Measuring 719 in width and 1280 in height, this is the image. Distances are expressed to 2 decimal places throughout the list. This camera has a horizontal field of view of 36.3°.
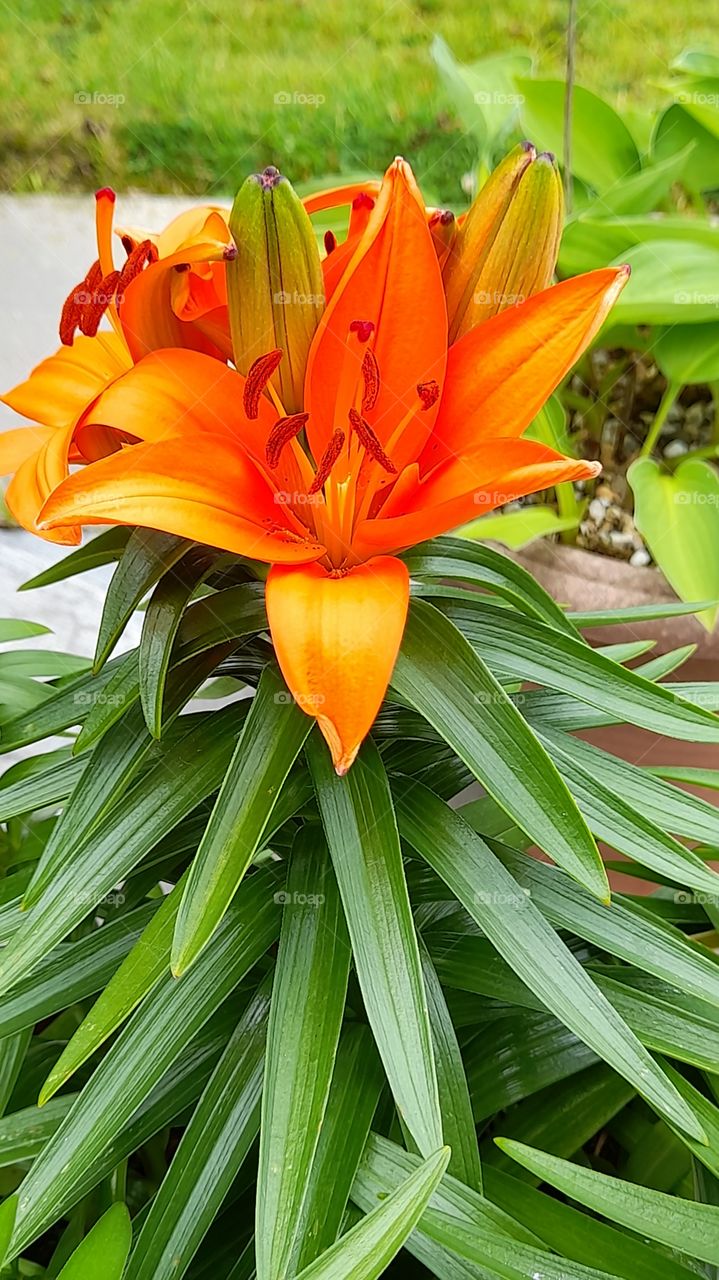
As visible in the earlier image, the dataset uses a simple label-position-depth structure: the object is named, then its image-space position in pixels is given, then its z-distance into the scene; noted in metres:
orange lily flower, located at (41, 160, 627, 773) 0.40
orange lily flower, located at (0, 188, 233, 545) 0.46
